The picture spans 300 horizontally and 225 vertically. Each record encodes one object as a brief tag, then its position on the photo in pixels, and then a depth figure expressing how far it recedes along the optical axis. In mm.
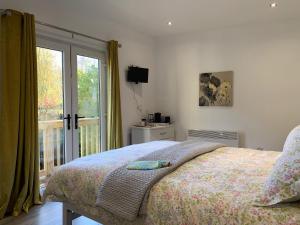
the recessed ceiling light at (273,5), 3271
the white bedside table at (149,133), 4250
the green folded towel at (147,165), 1767
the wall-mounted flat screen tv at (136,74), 4395
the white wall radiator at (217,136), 4236
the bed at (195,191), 1253
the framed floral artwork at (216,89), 4312
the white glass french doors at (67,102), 3188
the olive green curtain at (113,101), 3930
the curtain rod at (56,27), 2600
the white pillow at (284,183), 1224
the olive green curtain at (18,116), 2588
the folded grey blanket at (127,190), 1538
